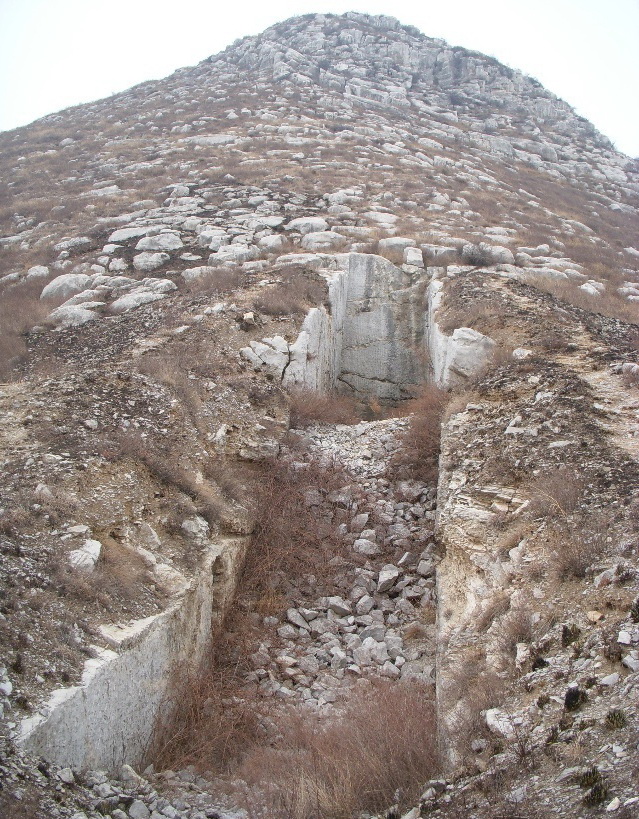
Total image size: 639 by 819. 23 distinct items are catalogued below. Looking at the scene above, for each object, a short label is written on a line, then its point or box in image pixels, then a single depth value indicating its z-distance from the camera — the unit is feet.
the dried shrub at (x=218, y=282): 42.78
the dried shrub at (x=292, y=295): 39.78
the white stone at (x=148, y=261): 49.65
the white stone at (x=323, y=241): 51.62
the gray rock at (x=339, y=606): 23.41
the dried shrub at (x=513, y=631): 15.92
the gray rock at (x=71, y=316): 41.34
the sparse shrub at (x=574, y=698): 12.33
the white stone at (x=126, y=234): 56.13
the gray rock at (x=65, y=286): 46.88
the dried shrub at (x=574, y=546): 16.99
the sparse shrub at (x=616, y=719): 11.07
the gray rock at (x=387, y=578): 24.53
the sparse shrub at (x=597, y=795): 9.37
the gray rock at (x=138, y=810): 13.60
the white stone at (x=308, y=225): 55.83
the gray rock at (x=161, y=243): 52.90
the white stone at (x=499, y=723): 12.71
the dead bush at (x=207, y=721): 17.12
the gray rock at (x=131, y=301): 42.19
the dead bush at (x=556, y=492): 19.88
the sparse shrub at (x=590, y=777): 9.87
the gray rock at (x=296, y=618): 22.89
